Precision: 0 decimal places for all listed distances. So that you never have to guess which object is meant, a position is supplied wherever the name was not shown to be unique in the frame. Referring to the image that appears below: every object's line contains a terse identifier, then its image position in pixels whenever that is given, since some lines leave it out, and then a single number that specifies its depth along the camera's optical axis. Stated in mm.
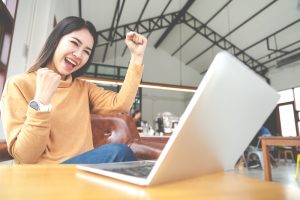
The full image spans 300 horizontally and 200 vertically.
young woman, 647
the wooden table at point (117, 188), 303
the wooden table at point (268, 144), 2707
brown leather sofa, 1281
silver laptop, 304
